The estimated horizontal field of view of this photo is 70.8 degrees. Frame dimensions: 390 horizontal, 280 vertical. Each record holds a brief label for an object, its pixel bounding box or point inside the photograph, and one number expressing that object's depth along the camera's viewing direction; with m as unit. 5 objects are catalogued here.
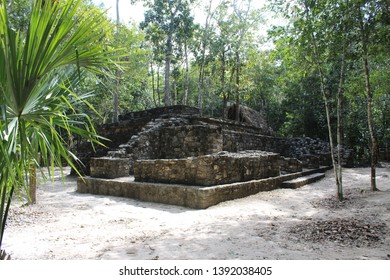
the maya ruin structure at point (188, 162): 6.00
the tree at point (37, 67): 1.70
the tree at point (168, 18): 17.02
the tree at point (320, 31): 6.38
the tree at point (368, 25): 6.16
